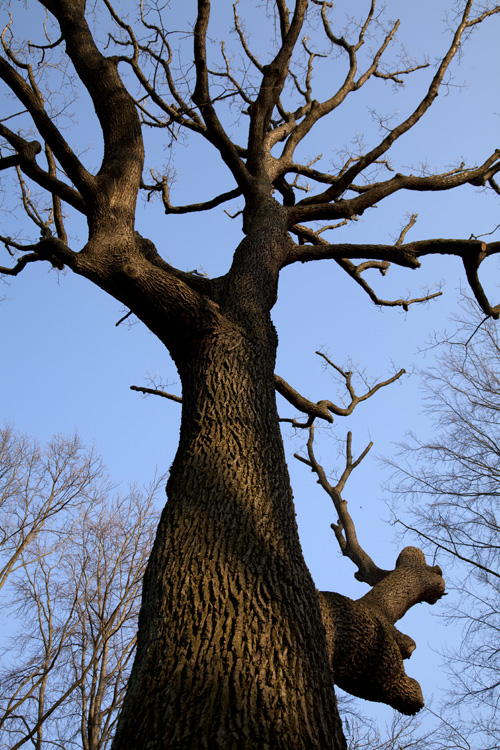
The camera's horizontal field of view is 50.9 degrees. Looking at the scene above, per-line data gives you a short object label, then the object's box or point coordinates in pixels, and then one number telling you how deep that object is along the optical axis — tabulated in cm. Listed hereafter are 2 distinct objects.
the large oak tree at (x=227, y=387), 150
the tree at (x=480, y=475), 583
